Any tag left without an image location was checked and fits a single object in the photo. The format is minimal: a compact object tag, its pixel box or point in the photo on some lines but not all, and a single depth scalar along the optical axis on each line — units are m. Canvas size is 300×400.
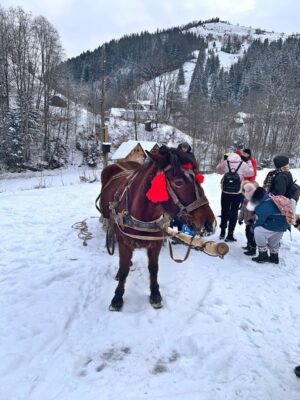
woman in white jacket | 4.91
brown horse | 2.31
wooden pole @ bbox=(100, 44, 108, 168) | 6.73
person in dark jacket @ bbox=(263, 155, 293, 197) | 4.09
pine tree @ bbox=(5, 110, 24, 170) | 23.41
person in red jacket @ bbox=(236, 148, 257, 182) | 5.28
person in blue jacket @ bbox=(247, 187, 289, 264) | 3.90
